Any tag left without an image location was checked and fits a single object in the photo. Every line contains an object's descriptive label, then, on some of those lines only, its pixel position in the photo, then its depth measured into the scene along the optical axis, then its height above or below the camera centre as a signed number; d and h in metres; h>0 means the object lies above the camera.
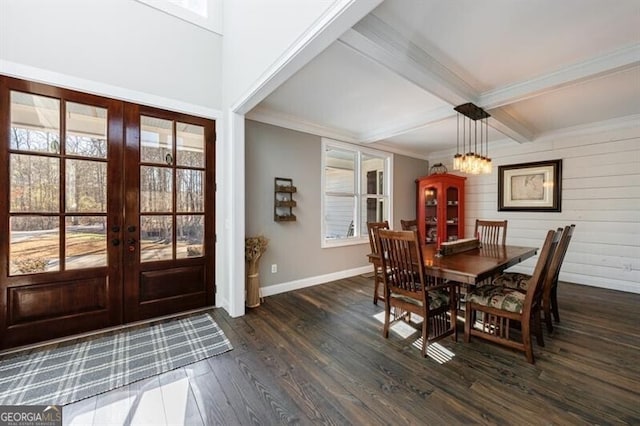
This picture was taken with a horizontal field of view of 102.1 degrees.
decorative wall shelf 3.62 +0.15
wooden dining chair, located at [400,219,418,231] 3.66 -0.20
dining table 2.02 -0.46
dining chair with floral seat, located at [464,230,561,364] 2.01 -0.81
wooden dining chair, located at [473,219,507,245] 3.64 -0.28
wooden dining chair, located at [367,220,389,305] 2.92 -0.56
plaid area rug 1.70 -1.19
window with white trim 4.33 +0.37
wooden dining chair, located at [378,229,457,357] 2.12 -0.70
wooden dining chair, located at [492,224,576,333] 2.33 -0.71
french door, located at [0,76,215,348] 2.16 -0.03
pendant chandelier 2.93 +0.64
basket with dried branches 3.13 -0.70
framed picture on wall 4.28 +0.44
